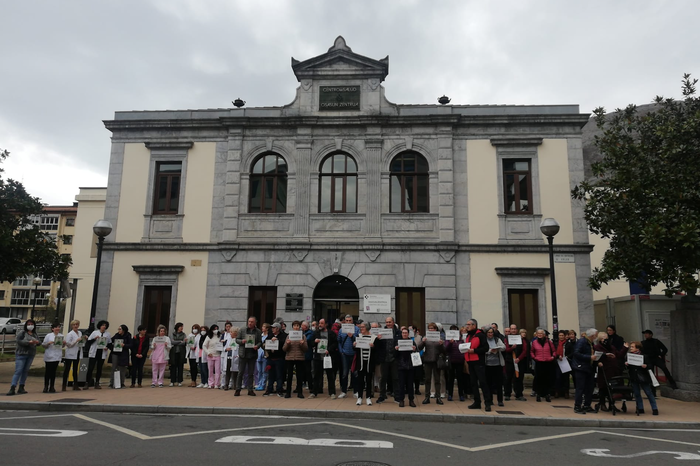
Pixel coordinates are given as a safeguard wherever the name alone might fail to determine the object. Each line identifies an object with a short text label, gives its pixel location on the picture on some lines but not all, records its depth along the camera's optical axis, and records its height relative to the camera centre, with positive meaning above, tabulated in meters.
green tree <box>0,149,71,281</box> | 15.14 +2.21
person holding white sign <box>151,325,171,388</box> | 14.34 -1.06
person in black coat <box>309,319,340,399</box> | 12.39 -0.76
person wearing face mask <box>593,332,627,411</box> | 10.96 -0.75
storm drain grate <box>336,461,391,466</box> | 6.27 -1.70
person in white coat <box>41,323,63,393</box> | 12.58 -0.97
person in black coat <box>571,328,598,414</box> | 10.74 -0.91
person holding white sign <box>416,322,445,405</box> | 11.98 -0.70
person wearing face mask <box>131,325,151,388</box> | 14.09 -1.01
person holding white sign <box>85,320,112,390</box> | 13.48 -0.80
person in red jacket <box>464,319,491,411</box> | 10.77 -0.76
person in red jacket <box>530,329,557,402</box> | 12.41 -0.83
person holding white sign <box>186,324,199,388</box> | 14.50 -1.09
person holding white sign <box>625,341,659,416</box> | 10.65 -0.99
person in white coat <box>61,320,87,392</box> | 12.95 -0.83
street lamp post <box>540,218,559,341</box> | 13.48 +2.59
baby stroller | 10.59 -1.35
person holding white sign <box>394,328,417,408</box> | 11.21 -0.96
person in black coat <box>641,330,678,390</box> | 12.32 -0.45
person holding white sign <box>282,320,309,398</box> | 12.28 -0.74
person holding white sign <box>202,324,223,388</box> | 14.06 -0.99
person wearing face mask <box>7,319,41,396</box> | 12.30 -0.88
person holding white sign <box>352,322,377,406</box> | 11.53 -0.83
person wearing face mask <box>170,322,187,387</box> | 14.58 -0.96
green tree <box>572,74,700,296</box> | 12.11 +3.44
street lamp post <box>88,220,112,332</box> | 14.39 +2.23
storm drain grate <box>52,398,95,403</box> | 11.09 -1.80
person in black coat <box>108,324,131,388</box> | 13.68 -0.91
